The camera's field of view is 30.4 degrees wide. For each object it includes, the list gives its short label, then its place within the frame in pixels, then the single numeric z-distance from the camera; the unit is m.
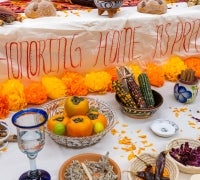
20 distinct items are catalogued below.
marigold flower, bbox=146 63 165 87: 1.77
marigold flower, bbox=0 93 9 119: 1.48
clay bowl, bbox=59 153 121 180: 1.12
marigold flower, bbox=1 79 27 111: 1.52
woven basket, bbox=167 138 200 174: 1.20
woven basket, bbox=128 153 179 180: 1.12
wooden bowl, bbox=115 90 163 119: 1.46
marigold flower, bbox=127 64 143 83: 1.76
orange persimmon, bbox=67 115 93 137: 1.25
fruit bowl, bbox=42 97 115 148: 1.27
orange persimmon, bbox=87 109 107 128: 1.32
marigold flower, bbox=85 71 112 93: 1.67
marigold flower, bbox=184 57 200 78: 1.86
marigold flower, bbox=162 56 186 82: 1.83
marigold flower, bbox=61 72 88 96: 1.64
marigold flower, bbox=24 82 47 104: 1.56
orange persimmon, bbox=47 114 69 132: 1.30
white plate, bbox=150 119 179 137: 1.39
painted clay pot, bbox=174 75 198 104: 1.58
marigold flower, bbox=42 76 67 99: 1.60
